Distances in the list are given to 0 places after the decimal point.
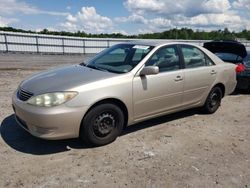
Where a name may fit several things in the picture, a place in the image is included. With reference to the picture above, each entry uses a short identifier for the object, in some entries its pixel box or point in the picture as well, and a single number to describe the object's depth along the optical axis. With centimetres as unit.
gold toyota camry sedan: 270
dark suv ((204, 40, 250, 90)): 562
